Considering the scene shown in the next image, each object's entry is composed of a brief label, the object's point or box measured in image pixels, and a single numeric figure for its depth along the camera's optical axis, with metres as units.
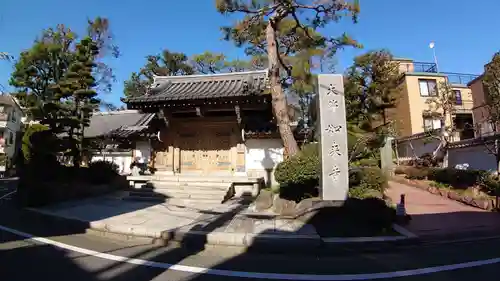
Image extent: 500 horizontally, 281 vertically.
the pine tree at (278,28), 10.88
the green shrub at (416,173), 16.62
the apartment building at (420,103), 28.67
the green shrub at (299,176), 9.37
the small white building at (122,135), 15.44
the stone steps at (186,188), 12.37
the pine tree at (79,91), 14.94
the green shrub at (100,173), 14.83
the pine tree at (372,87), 23.84
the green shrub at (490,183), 11.19
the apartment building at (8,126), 39.41
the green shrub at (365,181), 8.89
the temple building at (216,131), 14.57
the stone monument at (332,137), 8.34
